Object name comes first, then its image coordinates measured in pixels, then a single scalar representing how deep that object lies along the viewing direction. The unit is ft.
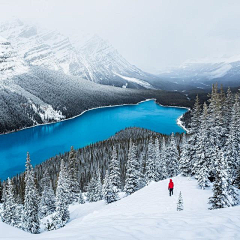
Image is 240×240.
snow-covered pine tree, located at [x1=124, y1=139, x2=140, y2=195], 118.93
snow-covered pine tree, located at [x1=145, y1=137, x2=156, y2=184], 131.13
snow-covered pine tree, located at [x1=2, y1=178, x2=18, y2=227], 95.98
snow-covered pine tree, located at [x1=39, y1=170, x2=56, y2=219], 131.23
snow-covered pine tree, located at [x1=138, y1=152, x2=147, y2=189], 133.42
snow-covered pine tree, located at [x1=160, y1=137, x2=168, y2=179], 137.92
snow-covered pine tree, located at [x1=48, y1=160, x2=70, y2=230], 91.55
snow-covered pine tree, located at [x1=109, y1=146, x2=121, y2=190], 126.75
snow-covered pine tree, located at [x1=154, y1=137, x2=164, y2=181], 133.78
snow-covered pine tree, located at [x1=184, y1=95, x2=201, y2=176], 90.59
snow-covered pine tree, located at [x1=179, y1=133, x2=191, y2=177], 90.83
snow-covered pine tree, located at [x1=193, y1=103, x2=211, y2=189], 75.51
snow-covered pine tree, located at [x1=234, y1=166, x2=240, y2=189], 68.87
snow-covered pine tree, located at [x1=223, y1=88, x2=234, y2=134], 96.50
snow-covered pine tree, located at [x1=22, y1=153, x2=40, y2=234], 88.99
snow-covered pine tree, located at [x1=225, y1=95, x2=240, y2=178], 82.74
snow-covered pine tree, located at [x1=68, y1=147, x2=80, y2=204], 135.33
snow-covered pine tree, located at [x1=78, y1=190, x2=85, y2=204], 138.29
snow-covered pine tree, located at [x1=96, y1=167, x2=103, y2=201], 134.09
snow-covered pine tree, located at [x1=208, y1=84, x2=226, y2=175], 84.99
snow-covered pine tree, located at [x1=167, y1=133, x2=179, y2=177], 144.87
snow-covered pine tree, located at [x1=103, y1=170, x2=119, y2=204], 112.57
